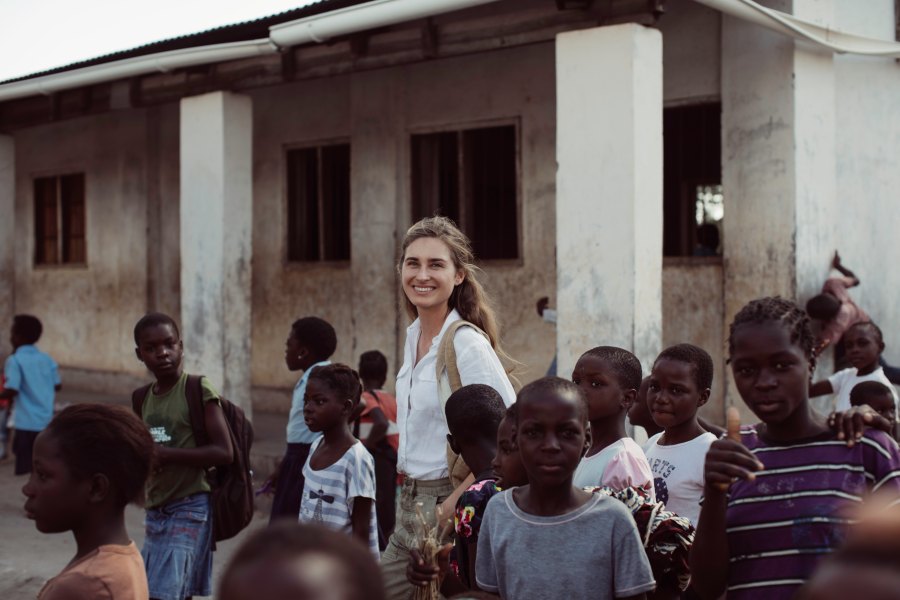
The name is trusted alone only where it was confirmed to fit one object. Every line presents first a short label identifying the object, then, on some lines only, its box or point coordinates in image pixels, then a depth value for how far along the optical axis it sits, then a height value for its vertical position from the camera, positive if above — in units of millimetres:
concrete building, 6598 +1027
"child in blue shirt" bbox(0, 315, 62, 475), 8461 -824
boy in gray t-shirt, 2355 -578
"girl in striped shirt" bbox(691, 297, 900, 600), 2102 -410
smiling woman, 3402 -241
